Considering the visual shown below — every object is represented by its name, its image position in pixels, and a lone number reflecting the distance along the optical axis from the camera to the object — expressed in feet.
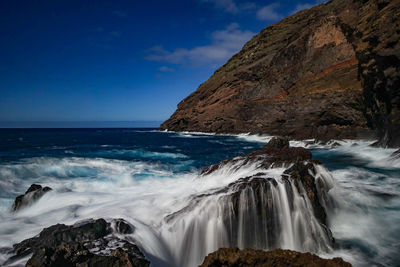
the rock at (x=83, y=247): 11.22
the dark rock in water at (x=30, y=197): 25.04
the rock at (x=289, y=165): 18.54
